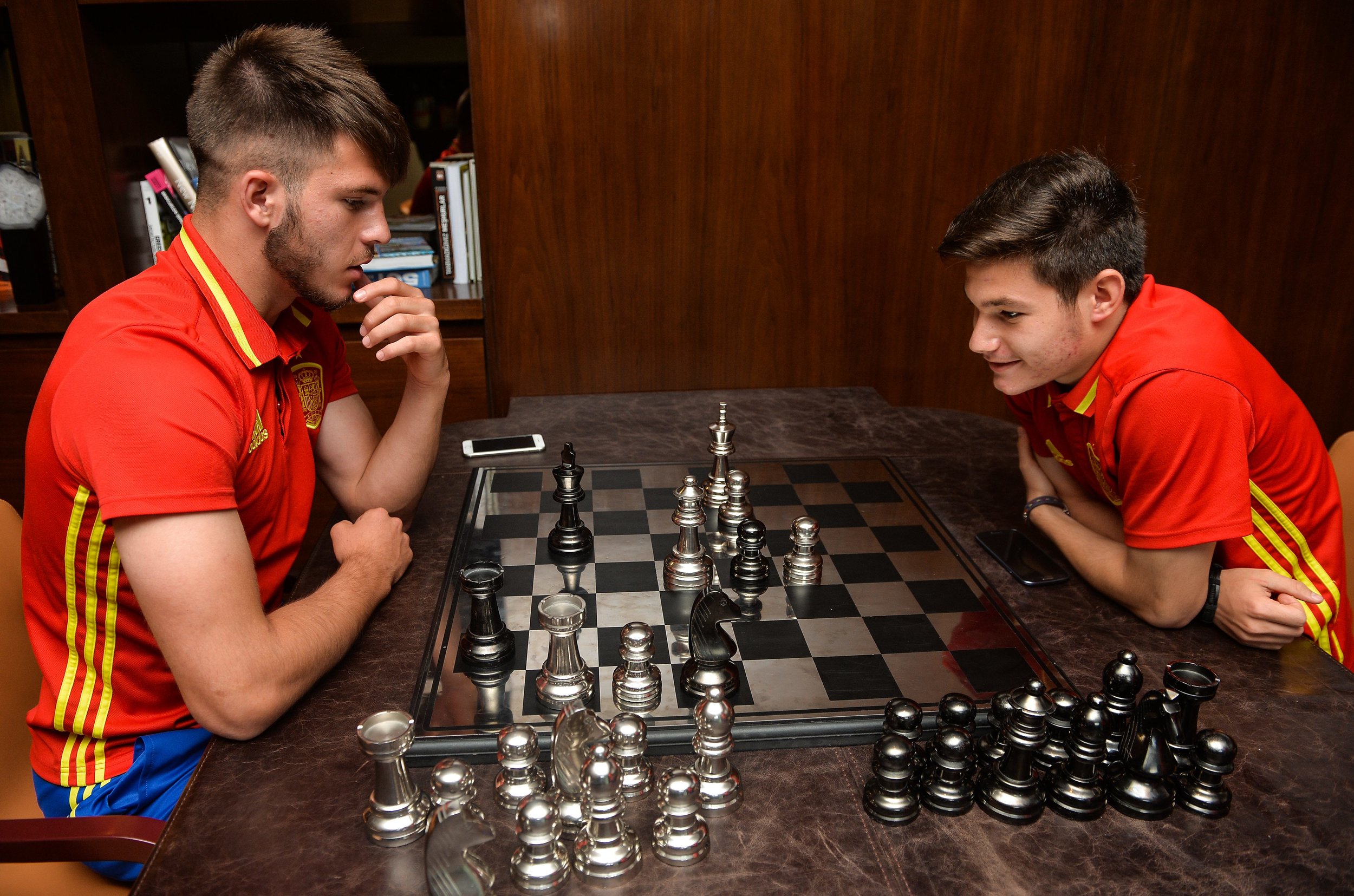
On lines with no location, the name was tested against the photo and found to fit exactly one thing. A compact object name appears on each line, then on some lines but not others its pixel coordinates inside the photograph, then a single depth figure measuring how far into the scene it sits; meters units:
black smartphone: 1.53
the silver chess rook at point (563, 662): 1.20
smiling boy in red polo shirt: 1.38
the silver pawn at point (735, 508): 1.74
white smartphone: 2.10
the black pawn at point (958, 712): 1.07
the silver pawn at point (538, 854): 0.92
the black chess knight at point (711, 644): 1.22
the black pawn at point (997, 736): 1.07
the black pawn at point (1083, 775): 1.03
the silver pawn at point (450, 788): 1.00
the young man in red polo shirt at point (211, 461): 1.16
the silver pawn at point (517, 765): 1.02
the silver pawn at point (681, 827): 0.96
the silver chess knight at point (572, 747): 1.04
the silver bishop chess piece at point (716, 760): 1.03
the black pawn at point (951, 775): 1.03
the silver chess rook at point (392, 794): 0.98
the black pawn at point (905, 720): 1.08
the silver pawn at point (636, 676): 1.20
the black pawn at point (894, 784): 1.01
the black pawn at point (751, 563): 1.52
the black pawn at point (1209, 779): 1.01
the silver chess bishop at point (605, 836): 0.94
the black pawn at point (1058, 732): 1.07
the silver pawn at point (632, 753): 1.04
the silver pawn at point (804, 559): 1.55
